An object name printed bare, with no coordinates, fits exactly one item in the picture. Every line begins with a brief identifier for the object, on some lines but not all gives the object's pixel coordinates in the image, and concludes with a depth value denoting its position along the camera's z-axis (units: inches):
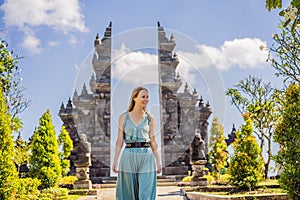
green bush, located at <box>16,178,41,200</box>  350.9
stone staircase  787.9
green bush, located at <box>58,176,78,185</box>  711.2
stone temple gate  954.7
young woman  203.5
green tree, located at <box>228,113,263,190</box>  481.1
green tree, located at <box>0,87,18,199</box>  323.6
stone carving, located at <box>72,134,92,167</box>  652.1
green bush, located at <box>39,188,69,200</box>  461.2
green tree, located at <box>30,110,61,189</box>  579.8
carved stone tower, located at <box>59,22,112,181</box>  943.7
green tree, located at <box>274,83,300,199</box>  284.2
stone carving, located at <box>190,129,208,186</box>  618.4
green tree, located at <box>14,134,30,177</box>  621.5
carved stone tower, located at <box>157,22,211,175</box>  957.8
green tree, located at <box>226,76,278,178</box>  796.0
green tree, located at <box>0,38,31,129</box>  391.3
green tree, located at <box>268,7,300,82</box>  445.4
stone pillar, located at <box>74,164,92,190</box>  652.1
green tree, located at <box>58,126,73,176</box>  901.2
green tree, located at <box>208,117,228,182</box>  774.2
